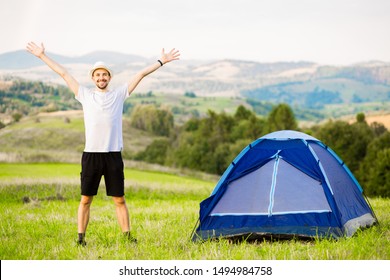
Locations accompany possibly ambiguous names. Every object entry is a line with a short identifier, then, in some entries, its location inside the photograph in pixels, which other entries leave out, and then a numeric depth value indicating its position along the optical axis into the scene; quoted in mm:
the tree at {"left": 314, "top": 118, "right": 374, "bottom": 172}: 48719
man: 7531
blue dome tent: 8156
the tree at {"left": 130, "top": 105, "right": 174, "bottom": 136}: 61625
